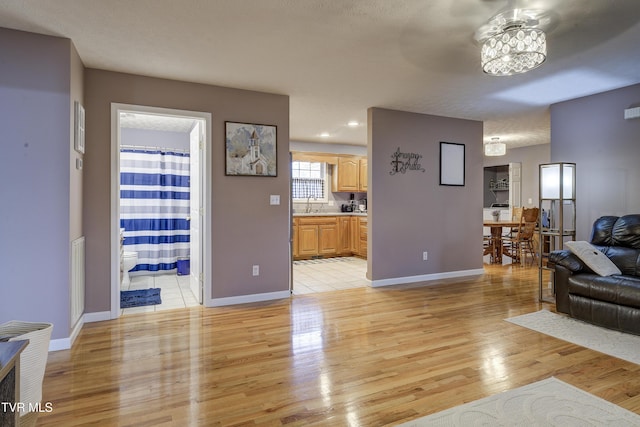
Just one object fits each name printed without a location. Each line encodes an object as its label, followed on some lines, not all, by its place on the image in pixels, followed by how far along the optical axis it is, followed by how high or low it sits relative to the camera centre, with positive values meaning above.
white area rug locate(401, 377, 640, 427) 1.82 -1.06
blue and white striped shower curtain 5.41 +0.07
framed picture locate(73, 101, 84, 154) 2.92 +0.68
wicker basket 1.86 -0.77
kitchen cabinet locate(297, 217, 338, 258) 7.07 -0.50
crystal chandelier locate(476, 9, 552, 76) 2.34 +1.13
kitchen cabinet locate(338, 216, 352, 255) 7.43 -0.49
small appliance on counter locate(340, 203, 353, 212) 8.14 +0.10
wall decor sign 4.95 +0.69
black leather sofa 2.98 -0.61
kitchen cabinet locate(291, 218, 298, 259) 6.99 -0.50
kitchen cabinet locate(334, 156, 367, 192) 7.82 +0.81
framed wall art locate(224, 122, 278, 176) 3.95 +0.69
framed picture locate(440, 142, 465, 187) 5.32 +0.72
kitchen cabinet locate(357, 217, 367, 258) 7.09 -0.51
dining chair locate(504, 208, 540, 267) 6.36 -0.43
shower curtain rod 5.40 +0.97
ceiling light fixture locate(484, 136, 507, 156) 6.09 +1.06
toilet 4.57 -0.65
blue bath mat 4.00 -1.02
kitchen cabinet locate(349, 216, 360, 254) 7.40 -0.47
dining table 6.54 -0.59
